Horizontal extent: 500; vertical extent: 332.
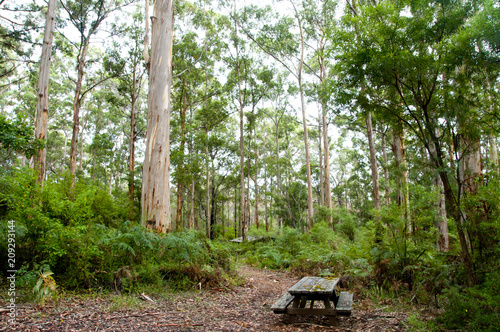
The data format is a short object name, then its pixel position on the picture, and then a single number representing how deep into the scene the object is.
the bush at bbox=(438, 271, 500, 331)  2.82
